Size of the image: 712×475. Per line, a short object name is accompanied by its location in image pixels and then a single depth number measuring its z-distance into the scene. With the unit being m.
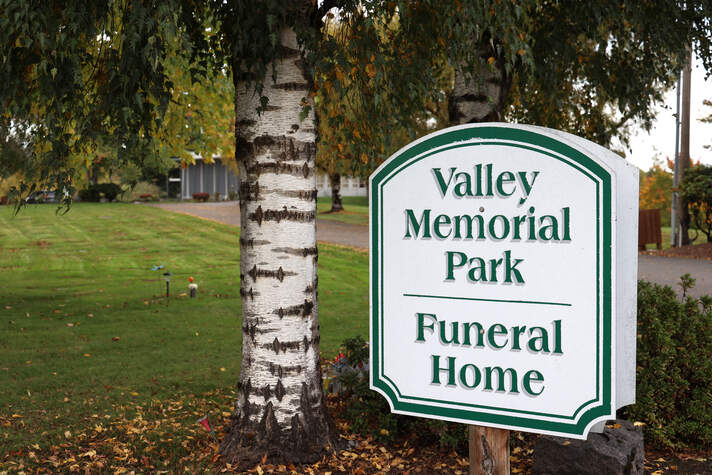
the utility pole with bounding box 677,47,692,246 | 21.16
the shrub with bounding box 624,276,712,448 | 4.90
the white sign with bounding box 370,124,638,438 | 2.42
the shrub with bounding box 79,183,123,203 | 43.59
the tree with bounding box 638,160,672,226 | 31.09
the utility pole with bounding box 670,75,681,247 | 21.38
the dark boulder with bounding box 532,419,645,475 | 4.02
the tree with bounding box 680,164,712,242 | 20.14
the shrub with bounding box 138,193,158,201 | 45.72
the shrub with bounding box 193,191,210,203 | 47.41
